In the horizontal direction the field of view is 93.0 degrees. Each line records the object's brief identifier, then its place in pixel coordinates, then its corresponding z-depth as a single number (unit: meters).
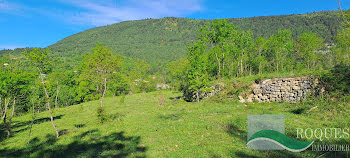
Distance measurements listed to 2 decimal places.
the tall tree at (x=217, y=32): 32.50
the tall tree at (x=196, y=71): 23.75
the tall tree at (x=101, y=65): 20.05
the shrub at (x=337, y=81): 14.04
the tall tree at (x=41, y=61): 11.97
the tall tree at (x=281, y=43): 44.47
